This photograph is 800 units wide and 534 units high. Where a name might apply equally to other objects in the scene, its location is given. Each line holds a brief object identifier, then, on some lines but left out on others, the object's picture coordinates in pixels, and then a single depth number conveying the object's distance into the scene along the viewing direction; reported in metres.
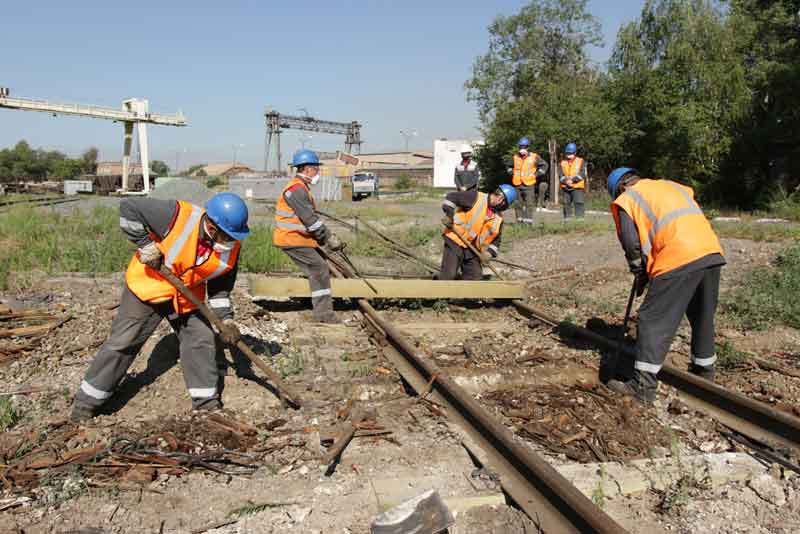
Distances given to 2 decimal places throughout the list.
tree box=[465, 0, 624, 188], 28.67
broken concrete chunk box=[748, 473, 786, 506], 3.11
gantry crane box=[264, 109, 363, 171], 57.38
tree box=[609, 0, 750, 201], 26.64
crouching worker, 7.56
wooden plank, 6.74
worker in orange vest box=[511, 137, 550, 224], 12.93
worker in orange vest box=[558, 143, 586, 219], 12.44
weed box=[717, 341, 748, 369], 5.17
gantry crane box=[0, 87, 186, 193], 35.47
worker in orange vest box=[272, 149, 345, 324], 6.55
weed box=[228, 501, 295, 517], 2.84
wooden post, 17.94
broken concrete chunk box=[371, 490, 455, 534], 2.56
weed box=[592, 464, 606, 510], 2.99
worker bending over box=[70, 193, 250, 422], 3.95
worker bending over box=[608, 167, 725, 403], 4.36
